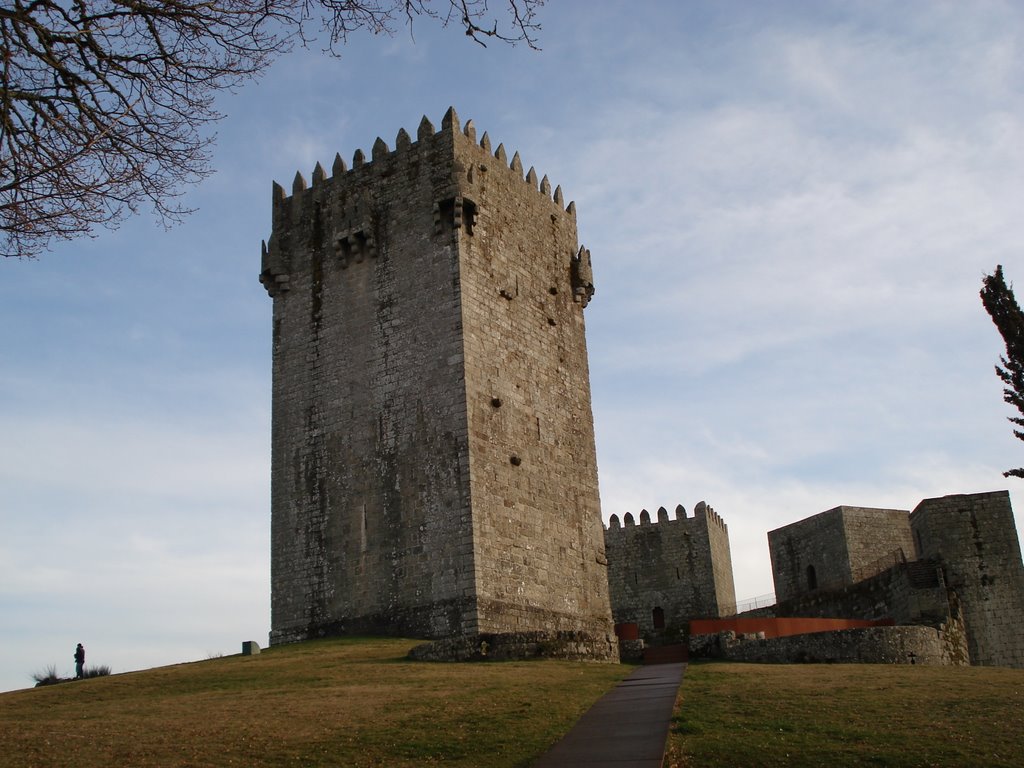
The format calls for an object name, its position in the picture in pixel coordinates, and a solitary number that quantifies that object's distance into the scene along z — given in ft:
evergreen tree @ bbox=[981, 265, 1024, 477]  75.36
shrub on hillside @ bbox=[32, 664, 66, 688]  87.81
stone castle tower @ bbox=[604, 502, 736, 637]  152.76
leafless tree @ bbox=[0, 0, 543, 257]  37.78
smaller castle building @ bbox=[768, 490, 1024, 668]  110.42
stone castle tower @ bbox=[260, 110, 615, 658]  91.81
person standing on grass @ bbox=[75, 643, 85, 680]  96.35
